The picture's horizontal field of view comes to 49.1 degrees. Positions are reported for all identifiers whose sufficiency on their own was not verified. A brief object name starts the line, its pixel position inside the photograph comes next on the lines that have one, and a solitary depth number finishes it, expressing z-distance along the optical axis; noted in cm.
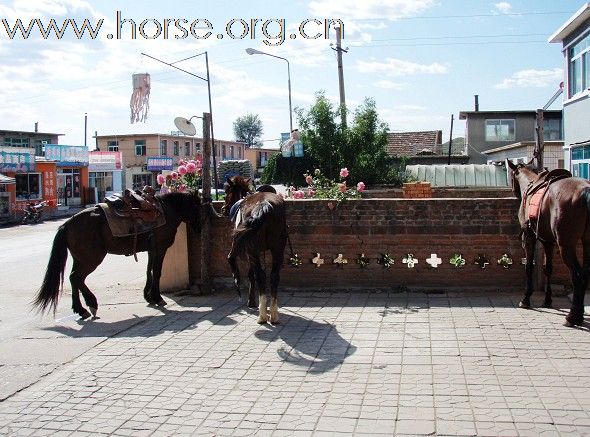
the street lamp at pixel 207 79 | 3436
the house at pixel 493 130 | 4066
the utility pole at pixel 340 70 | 2814
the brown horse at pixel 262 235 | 792
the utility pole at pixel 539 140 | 984
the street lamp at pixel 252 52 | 3203
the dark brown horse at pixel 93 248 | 883
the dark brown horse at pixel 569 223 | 721
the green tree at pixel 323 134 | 2853
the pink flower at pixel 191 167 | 1101
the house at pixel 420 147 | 4069
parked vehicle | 3588
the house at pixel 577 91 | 1900
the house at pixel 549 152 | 2833
